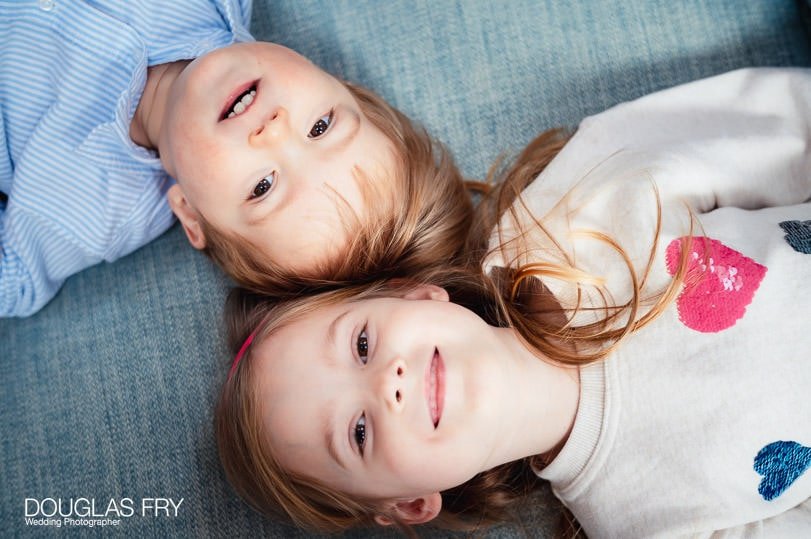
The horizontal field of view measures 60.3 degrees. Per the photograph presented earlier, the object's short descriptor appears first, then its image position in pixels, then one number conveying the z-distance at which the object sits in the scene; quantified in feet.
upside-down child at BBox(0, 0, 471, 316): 3.36
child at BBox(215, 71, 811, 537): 2.98
